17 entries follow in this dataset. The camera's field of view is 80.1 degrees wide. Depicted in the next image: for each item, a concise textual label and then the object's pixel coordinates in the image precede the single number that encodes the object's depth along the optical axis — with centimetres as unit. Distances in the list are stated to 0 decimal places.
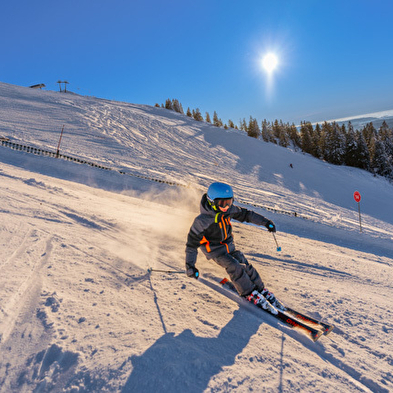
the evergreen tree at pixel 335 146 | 4841
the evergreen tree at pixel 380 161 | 4594
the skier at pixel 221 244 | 349
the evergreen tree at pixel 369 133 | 4975
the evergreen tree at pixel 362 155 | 4672
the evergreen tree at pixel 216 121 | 6948
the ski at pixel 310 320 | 303
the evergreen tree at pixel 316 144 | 5408
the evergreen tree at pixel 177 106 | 7631
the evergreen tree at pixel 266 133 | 6731
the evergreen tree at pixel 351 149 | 4716
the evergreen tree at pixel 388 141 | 4778
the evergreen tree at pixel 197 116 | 6694
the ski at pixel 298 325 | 291
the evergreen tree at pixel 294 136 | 6925
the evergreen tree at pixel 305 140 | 5666
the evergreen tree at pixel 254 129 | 6327
